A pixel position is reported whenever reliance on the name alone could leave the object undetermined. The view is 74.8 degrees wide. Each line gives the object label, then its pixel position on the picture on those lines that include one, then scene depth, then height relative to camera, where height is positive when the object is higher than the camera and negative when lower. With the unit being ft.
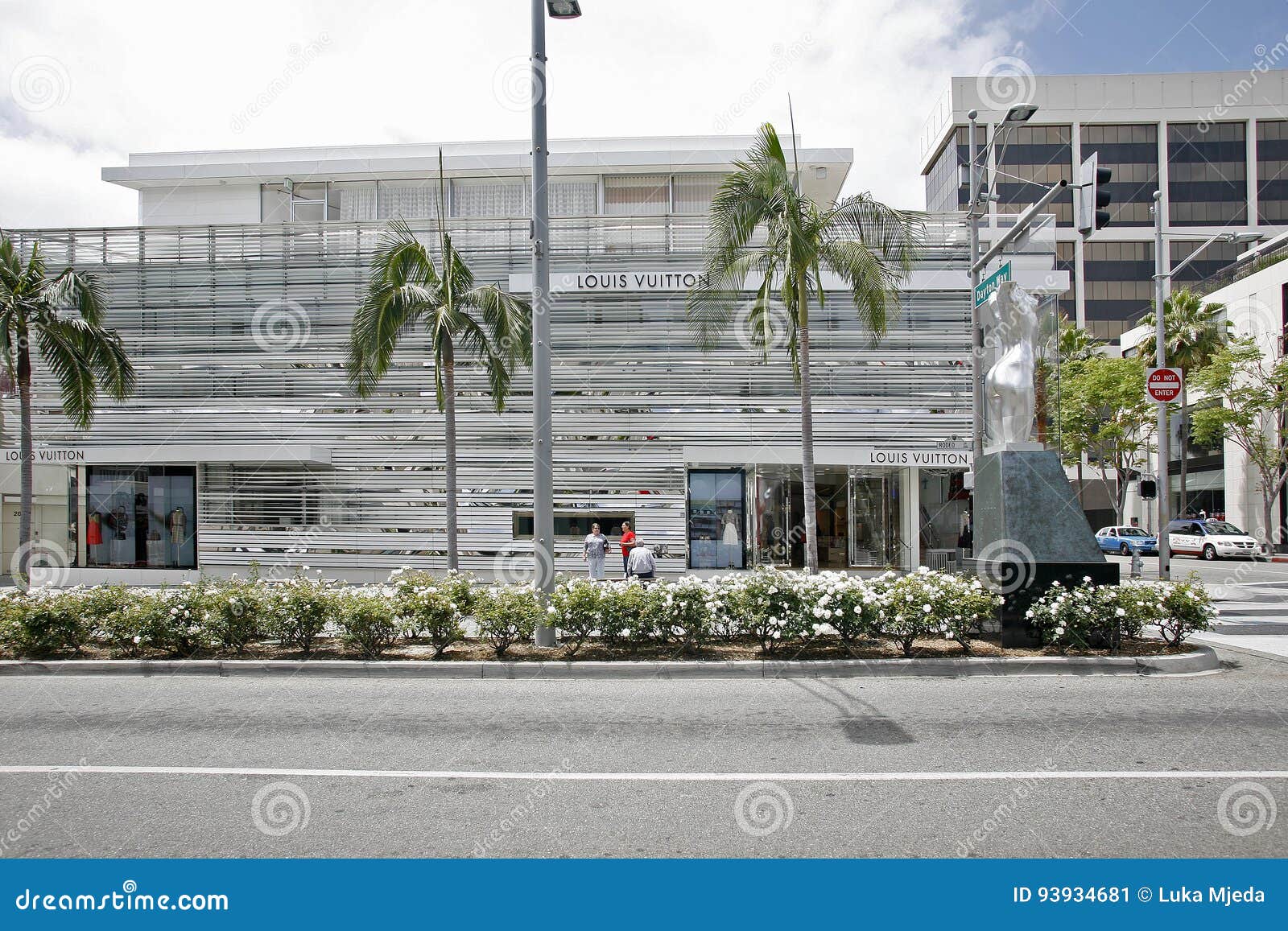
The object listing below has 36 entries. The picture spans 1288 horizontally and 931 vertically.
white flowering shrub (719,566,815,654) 33.94 -5.38
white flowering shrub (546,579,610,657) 34.55 -5.48
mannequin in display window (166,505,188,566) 73.87 -4.11
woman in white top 58.34 -5.25
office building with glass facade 189.47 +70.87
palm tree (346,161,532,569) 50.24 +10.01
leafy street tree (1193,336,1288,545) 105.40 +7.83
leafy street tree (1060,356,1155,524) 114.42 +8.82
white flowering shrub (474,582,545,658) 34.63 -5.69
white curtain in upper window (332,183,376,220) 82.02 +27.12
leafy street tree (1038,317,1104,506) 131.03 +20.11
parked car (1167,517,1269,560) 107.76 -9.31
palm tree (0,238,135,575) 48.98 +8.79
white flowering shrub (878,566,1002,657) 33.71 -5.48
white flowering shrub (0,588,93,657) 34.83 -5.98
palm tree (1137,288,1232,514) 117.29 +18.91
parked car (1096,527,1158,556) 128.36 -10.75
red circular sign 60.08 +6.18
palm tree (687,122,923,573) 45.39 +12.86
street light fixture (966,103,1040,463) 47.42 +12.26
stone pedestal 34.78 -2.85
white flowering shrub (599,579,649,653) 34.65 -5.73
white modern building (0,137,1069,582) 69.46 +4.60
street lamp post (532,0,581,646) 36.01 +5.61
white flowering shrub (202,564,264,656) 34.81 -5.70
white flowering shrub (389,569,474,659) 34.60 -5.47
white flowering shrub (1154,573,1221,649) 33.60 -5.56
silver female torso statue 36.58 +4.53
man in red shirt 60.23 -4.70
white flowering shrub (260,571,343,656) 34.96 -5.52
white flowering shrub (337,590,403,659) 34.76 -5.99
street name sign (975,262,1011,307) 38.63 +9.18
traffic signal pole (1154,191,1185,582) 66.54 +4.12
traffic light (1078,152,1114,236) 35.65 +11.69
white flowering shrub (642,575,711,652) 34.81 -5.59
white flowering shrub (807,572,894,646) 33.71 -5.38
